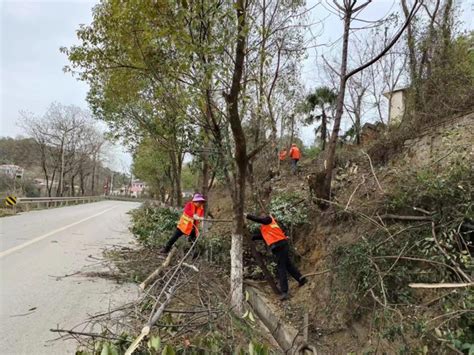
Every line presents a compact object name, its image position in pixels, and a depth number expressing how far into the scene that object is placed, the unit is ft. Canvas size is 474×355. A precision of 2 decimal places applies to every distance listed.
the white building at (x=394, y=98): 66.08
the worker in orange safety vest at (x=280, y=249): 21.85
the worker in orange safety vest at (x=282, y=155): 60.22
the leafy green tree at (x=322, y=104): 75.56
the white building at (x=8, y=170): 134.92
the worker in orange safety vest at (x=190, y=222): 25.88
